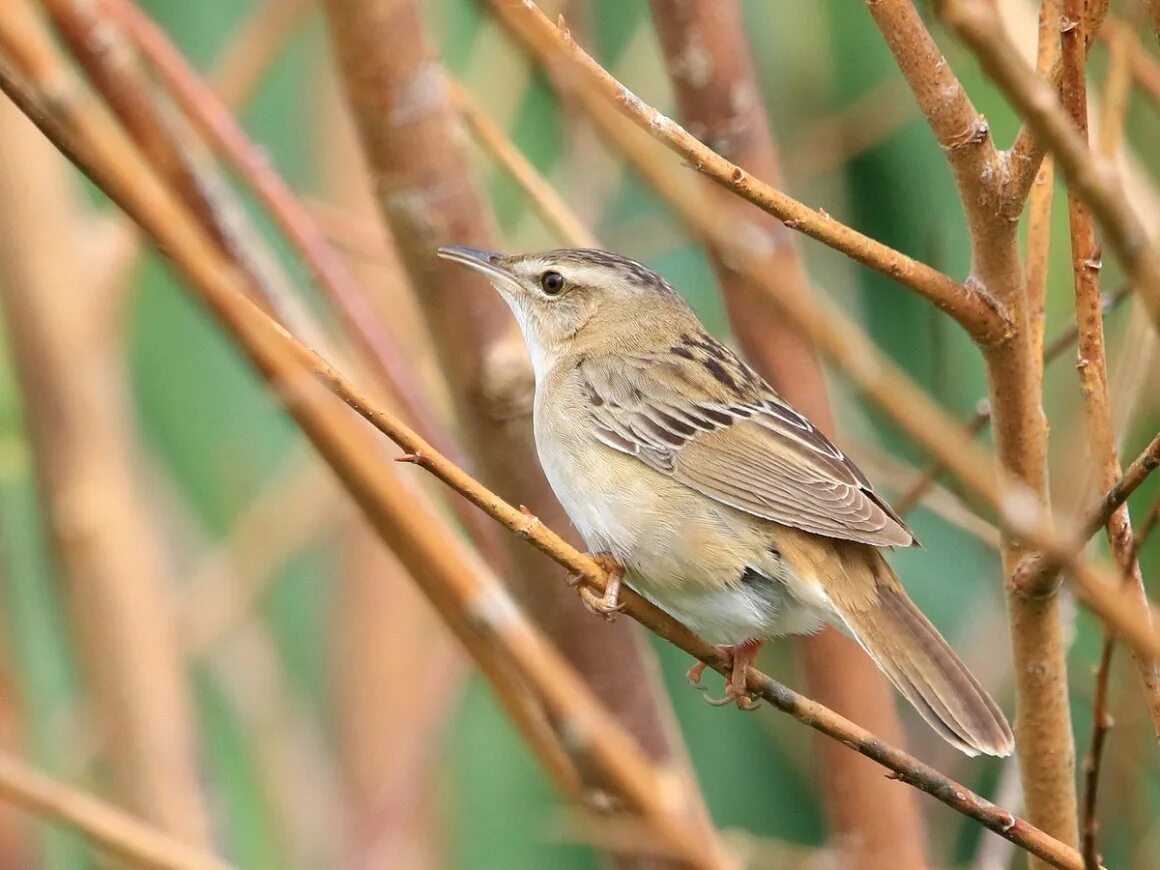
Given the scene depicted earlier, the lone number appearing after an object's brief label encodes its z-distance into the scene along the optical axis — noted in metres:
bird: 5.06
